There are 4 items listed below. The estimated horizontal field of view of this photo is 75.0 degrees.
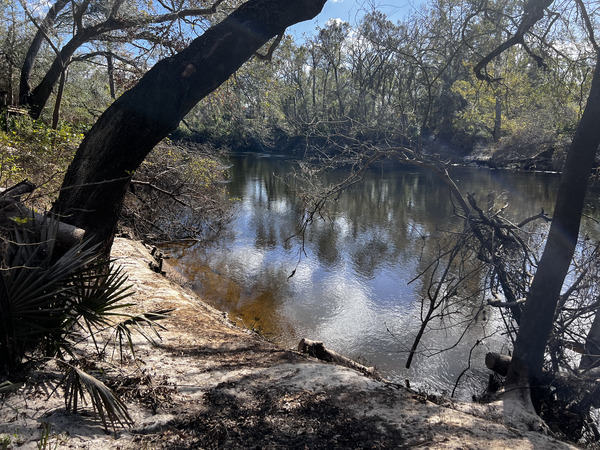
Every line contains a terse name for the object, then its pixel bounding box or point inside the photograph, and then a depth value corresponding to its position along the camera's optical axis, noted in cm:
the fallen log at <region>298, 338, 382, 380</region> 543
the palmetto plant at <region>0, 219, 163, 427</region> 251
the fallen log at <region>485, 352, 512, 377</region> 563
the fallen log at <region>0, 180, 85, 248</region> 305
